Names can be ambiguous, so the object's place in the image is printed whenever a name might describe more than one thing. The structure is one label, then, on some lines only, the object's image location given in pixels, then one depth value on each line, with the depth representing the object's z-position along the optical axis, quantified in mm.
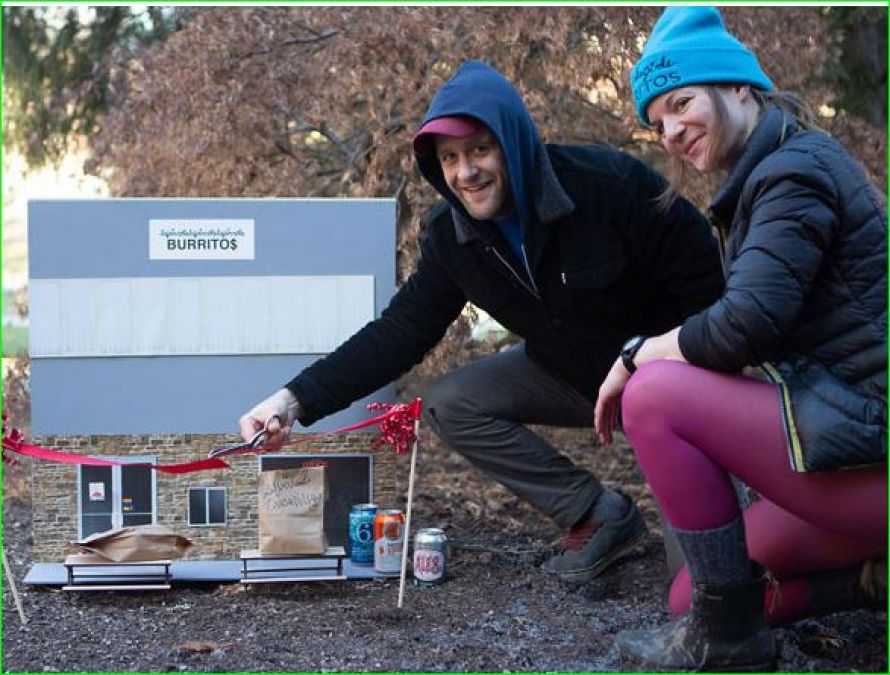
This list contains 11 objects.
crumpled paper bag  3623
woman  2559
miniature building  3889
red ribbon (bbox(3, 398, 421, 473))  3609
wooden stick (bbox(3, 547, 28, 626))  3274
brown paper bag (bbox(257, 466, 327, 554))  3590
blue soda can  3871
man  3367
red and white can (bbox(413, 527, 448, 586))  3766
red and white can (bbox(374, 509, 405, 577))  3799
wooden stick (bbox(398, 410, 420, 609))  3443
